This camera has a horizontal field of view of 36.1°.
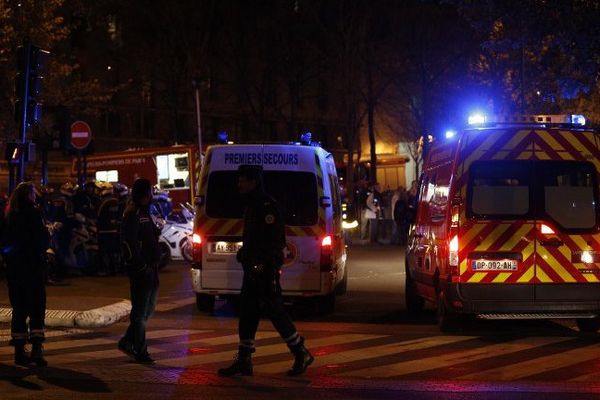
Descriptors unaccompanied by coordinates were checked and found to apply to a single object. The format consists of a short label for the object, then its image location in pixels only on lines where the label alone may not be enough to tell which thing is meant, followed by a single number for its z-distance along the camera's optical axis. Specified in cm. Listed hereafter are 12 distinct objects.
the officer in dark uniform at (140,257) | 878
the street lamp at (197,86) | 3187
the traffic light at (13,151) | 1274
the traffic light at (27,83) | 1271
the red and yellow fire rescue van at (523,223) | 1021
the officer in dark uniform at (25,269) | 884
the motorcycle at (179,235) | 2038
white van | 1200
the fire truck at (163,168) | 3097
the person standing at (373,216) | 2767
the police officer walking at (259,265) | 809
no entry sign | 1964
